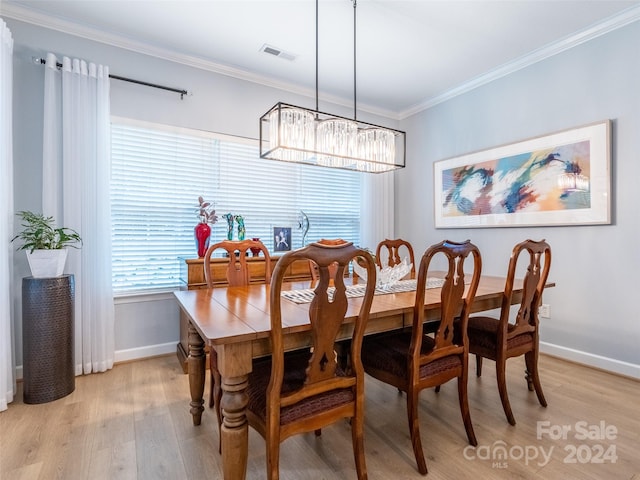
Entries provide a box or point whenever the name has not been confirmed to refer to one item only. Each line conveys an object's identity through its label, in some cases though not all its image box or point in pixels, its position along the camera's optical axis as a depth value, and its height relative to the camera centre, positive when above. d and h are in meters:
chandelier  2.04 +0.63
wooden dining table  1.25 -0.38
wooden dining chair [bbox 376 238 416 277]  2.99 -0.14
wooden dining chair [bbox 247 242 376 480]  1.24 -0.60
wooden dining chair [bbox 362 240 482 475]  1.58 -0.61
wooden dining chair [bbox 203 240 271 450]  2.16 -0.20
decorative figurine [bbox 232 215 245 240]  3.22 +0.08
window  2.96 +0.44
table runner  1.87 -0.34
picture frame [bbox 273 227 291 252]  3.63 -0.03
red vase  3.00 +0.01
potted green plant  2.24 -0.05
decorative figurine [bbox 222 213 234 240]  3.21 +0.11
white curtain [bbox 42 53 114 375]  2.55 +0.42
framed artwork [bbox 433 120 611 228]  2.72 +0.49
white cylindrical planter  2.24 -0.17
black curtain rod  2.53 +1.34
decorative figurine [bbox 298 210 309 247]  3.78 +0.14
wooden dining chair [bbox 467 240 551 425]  1.94 -0.59
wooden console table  2.79 -0.33
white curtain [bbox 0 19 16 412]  2.12 +0.15
